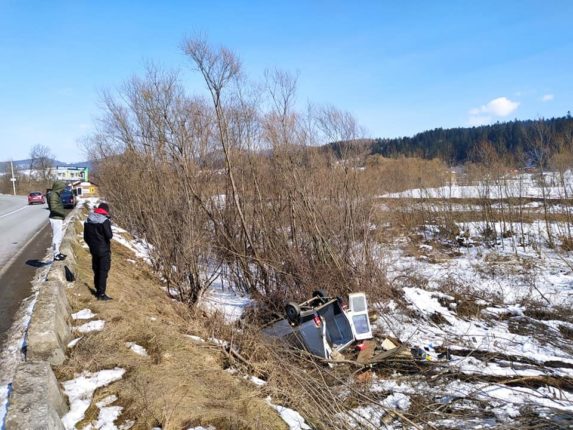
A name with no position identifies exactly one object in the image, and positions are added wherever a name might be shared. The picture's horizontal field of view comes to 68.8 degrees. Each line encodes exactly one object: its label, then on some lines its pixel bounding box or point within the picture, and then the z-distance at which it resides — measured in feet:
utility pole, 216.74
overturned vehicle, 26.71
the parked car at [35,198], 123.20
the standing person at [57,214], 28.48
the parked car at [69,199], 97.04
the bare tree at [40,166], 255.50
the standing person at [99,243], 24.04
